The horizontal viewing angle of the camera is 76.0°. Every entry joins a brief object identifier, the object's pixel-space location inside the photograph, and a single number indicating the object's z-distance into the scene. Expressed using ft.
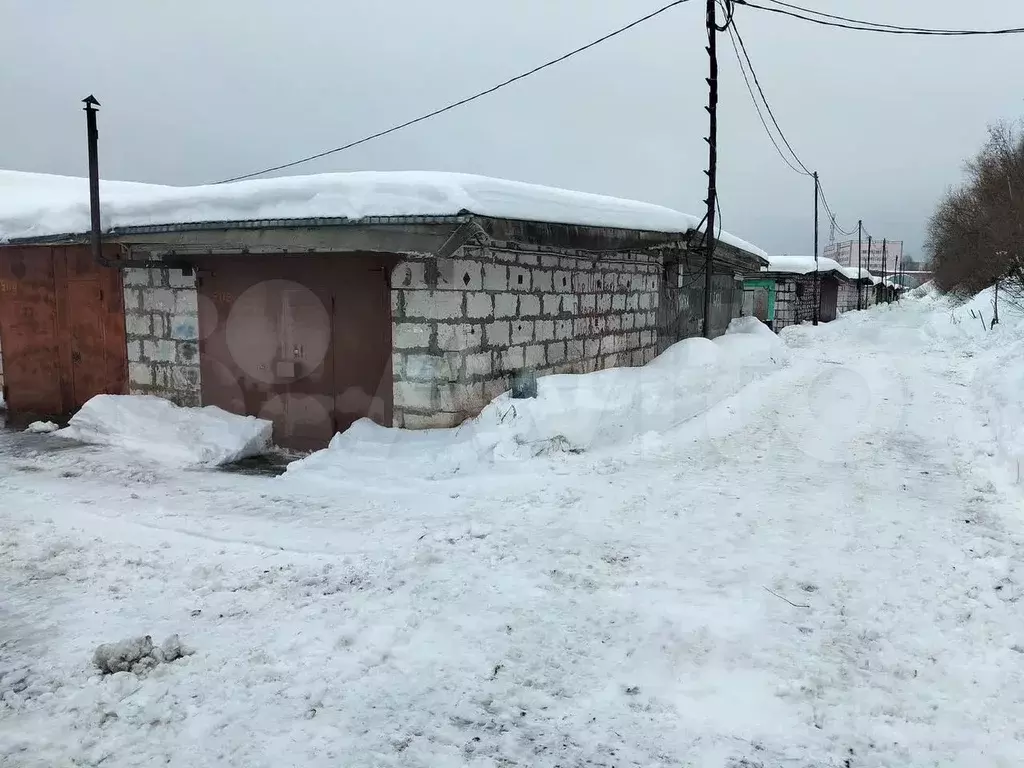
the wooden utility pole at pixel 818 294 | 106.32
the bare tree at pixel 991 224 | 70.38
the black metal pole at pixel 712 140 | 38.73
